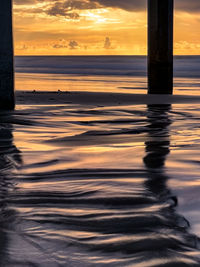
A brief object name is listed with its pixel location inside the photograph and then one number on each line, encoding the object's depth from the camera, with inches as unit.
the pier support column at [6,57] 554.7
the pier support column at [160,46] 760.8
